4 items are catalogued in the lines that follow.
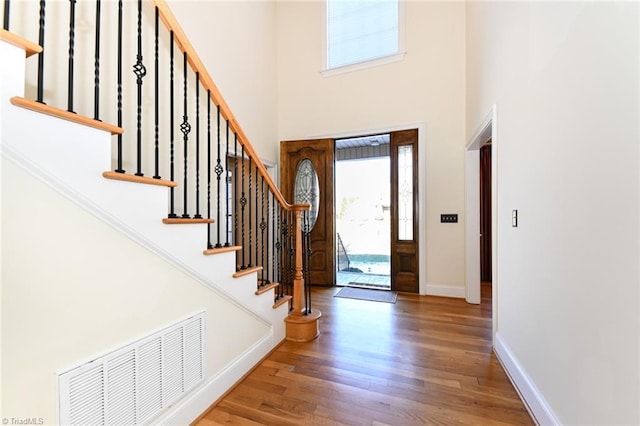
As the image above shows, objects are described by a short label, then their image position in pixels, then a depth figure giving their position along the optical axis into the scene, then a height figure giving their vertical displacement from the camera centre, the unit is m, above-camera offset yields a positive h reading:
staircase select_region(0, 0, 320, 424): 0.91 -0.15
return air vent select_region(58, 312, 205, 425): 1.05 -0.76
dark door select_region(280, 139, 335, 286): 4.29 +0.40
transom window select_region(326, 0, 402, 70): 4.04 +2.90
